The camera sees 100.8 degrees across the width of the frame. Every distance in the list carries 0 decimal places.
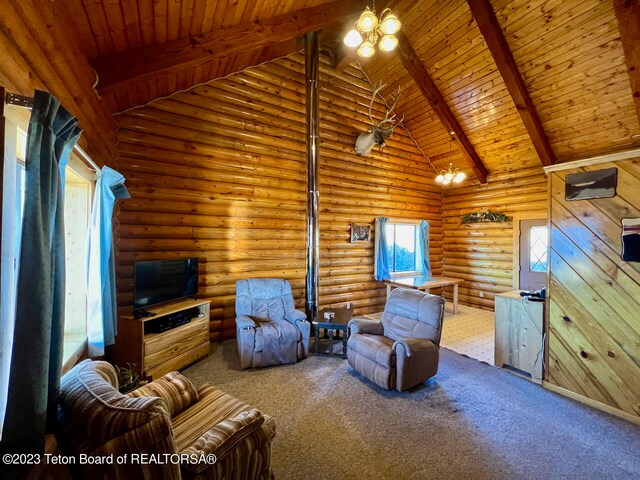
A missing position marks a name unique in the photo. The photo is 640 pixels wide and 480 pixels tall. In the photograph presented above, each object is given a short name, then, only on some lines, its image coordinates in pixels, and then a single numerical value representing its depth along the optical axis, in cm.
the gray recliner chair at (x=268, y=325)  319
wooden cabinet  294
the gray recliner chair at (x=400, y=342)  268
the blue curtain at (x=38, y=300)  110
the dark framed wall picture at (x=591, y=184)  243
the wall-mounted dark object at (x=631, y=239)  230
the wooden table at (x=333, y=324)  356
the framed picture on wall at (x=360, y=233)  546
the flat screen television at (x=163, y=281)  301
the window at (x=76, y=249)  249
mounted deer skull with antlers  480
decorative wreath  589
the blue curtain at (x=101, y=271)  235
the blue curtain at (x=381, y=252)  568
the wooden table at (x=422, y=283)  532
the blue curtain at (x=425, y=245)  639
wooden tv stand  277
